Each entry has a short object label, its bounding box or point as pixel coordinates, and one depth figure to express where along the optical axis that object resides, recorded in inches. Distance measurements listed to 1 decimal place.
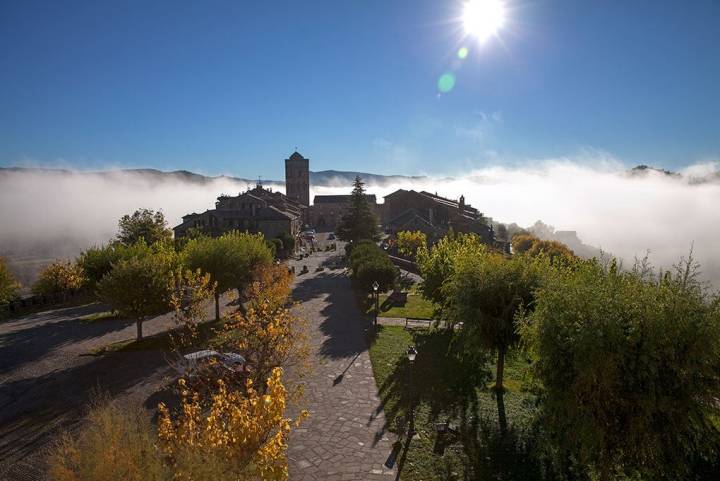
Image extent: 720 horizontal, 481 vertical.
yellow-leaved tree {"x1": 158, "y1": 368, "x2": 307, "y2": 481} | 238.2
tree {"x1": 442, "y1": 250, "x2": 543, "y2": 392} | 607.2
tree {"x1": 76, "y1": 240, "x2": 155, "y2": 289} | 1226.6
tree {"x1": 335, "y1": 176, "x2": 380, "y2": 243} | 2324.1
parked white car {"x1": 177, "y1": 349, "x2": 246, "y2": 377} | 622.2
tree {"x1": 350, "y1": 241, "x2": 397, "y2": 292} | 1277.1
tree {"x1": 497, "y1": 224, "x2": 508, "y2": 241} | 5015.8
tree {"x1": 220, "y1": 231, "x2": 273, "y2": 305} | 1056.8
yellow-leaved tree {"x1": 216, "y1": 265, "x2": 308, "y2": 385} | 542.0
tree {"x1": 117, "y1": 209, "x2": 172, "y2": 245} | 1978.3
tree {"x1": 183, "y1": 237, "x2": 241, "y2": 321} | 1021.2
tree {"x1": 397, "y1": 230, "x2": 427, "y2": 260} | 2094.0
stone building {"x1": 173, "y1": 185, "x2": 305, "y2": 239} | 2694.4
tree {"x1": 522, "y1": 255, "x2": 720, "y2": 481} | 336.2
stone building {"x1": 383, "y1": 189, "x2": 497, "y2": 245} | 2600.9
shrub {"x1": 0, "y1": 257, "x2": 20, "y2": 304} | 1029.8
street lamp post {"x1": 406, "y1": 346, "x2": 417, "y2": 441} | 512.7
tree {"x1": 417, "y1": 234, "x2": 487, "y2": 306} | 964.0
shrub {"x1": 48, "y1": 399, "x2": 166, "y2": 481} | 239.3
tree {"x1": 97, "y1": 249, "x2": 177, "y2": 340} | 840.3
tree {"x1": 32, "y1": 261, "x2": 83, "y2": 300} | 1325.0
